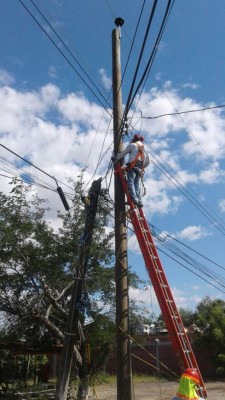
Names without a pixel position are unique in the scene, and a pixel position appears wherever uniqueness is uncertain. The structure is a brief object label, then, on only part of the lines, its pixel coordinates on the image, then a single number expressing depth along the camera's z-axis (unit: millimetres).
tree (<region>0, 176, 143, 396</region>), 14453
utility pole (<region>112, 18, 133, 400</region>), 8078
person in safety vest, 5126
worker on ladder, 9109
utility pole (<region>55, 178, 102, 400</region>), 9344
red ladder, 7727
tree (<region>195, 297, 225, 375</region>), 27141
